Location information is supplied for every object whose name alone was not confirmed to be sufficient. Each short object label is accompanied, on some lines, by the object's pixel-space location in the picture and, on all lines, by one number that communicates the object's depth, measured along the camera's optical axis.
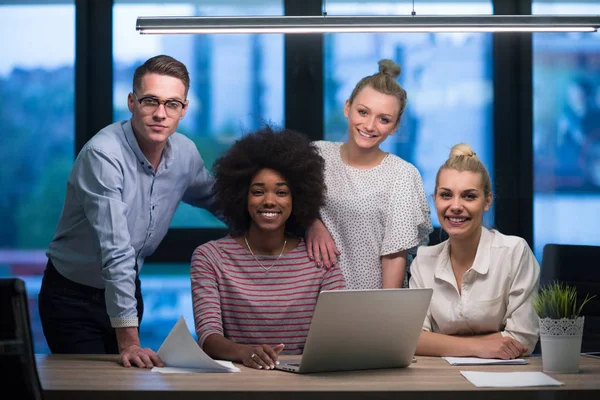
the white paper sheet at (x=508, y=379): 3.06
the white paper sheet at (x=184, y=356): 3.16
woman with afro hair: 3.56
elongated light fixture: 4.01
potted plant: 3.21
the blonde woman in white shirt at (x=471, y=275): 3.47
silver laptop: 3.12
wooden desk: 2.99
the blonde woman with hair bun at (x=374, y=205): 3.82
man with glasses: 3.58
